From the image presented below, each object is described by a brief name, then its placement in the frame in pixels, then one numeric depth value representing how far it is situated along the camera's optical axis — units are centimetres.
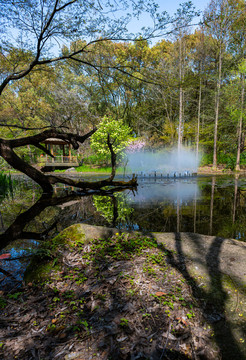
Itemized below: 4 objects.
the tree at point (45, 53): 569
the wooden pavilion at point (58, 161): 2504
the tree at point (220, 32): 1771
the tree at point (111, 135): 2016
